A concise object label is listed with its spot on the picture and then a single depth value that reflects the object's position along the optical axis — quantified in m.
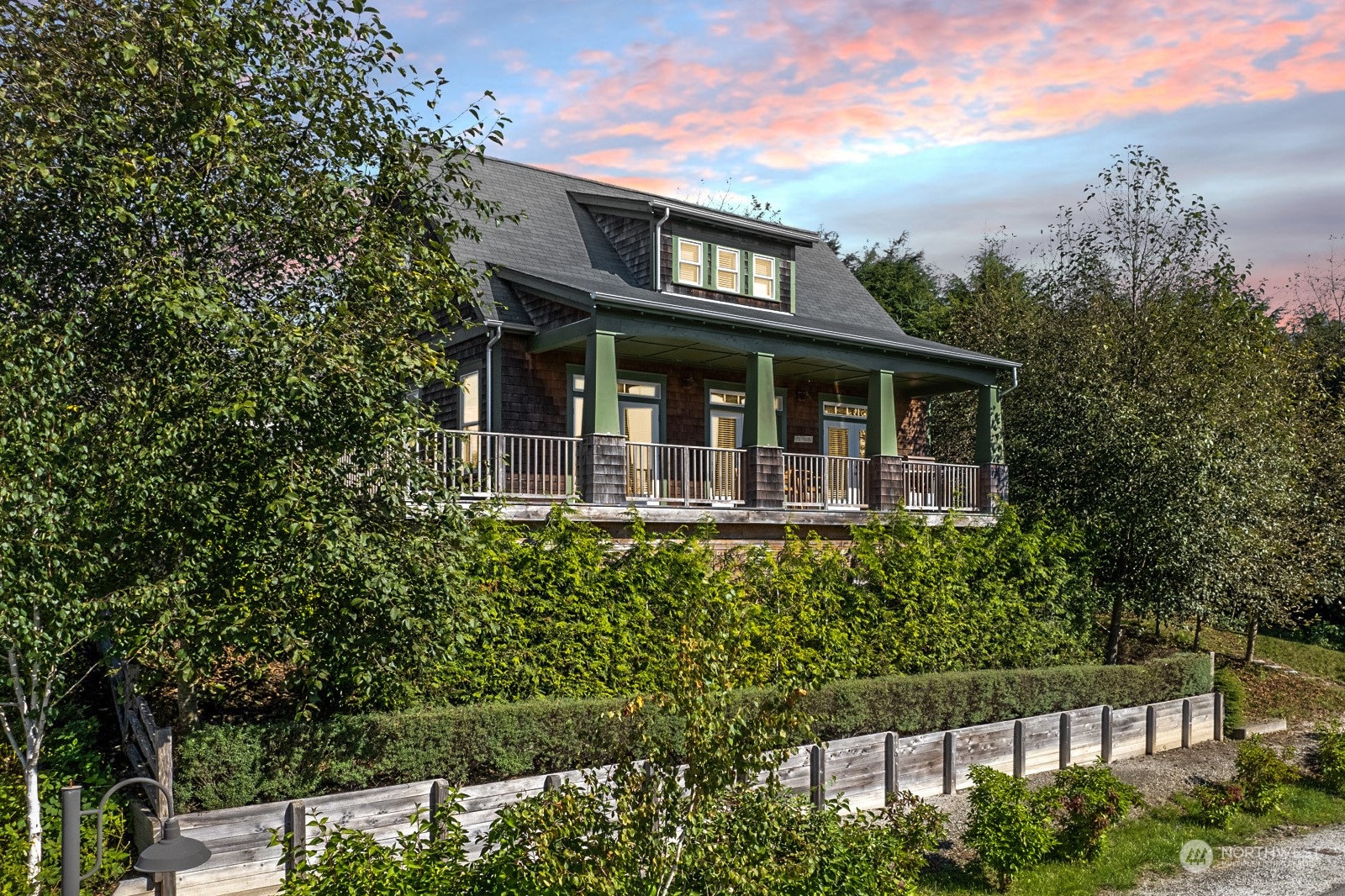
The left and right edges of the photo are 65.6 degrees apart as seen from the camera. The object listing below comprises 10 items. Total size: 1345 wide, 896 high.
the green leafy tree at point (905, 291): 44.00
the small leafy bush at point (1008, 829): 11.52
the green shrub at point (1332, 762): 16.03
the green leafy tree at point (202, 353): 8.56
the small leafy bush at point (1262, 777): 14.73
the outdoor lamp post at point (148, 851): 5.67
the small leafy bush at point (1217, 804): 14.14
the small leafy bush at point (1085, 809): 12.29
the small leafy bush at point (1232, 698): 19.64
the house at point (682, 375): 16.91
